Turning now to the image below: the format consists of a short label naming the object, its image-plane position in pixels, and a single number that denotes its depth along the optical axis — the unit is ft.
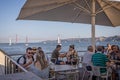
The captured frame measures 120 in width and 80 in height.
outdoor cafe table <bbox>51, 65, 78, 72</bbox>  7.98
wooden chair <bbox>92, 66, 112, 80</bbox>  7.87
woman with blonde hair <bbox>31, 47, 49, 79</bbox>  6.98
